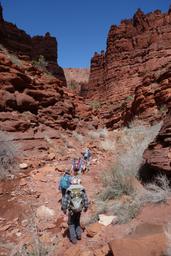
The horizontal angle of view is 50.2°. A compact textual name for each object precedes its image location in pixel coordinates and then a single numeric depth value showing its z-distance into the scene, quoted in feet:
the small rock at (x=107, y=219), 13.11
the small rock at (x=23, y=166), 21.97
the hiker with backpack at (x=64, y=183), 16.81
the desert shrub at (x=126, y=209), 12.90
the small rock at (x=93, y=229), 12.31
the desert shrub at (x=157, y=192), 13.28
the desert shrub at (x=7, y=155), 20.60
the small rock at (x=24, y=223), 14.19
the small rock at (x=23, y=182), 18.98
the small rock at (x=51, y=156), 25.46
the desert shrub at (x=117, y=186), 15.85
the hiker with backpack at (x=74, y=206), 12.06
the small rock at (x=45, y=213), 15.12
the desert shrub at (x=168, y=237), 8.70
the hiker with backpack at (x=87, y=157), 25.11
